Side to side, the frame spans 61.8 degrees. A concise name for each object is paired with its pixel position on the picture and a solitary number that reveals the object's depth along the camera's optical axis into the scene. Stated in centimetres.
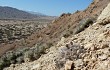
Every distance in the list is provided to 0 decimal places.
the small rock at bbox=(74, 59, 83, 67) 280
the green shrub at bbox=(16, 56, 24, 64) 468
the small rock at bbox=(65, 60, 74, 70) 285
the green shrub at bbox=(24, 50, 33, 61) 449
